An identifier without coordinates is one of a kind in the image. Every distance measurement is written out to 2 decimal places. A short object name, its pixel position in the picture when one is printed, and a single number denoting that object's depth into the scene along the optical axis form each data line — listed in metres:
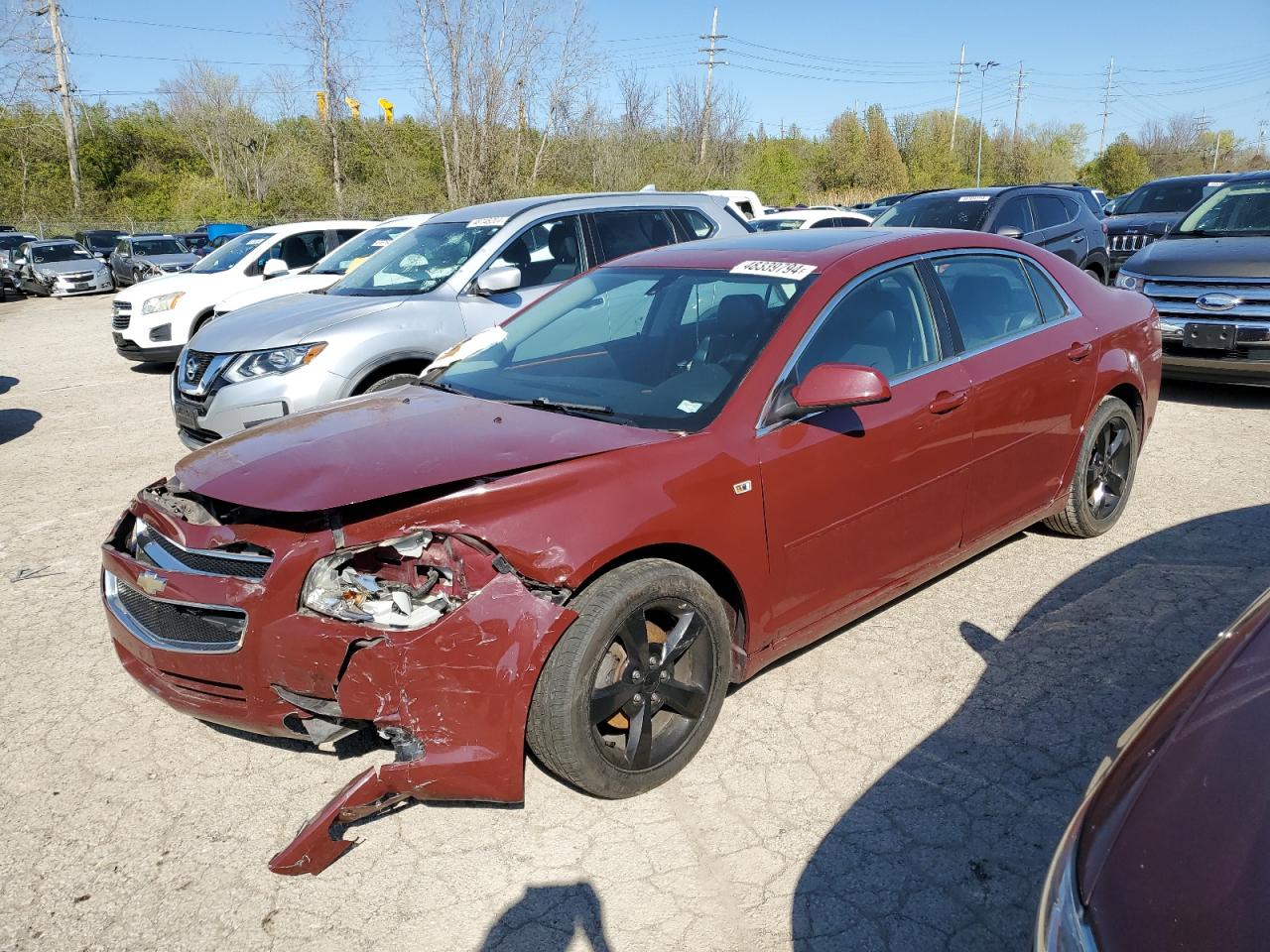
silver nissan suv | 6.16
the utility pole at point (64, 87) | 38.16
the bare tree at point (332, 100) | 32.53
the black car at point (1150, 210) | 14.75
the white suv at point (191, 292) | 11.64
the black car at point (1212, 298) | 7.75
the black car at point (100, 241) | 32.47
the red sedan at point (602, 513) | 2.71
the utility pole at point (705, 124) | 40.34
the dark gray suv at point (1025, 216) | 10.49
